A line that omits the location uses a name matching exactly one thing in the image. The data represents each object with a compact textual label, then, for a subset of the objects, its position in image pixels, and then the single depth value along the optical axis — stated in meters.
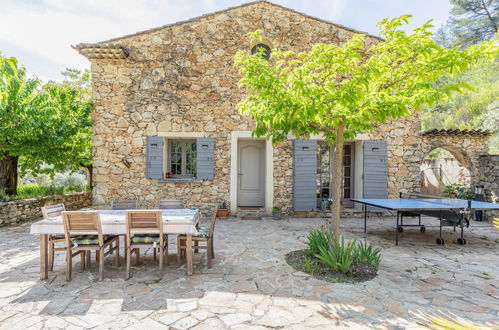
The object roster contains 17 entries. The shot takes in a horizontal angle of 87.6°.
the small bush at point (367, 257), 3.69
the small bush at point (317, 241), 3.96
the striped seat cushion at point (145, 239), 3.48
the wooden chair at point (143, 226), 3.34
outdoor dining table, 3.32
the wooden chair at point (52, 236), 3.45
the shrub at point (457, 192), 8.09
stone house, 7.25
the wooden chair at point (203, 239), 3.75
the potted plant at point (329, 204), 7.71
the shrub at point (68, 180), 9.63
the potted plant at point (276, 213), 7.35
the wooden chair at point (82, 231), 3.27
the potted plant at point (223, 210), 7.28
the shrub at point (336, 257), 3.51
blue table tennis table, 4.79
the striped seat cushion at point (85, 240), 3.39
